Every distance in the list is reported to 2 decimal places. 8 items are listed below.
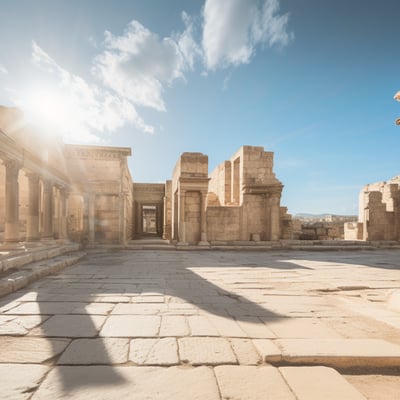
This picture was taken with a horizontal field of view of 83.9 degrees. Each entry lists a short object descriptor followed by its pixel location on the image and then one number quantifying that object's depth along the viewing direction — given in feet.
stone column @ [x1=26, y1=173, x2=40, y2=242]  27.22
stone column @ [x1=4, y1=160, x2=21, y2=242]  22.12
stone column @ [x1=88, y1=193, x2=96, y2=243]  35.19
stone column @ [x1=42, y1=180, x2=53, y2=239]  30.60
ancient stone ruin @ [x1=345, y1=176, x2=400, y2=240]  43.70
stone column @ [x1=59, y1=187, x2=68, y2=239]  33.53
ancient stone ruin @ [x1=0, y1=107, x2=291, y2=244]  33.24
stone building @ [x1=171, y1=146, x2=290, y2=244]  36.70
